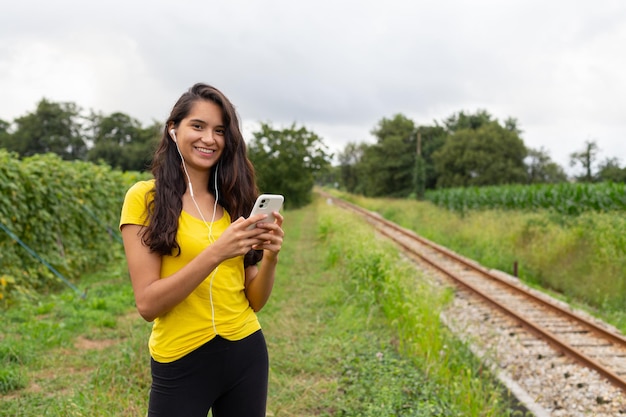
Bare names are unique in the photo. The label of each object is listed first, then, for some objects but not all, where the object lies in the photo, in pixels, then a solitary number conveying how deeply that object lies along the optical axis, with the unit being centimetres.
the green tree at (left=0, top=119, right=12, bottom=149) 5956
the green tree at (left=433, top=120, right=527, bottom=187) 4153
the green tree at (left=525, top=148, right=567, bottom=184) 6262
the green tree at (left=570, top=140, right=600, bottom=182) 5517
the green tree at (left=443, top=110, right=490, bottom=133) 5259
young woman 164
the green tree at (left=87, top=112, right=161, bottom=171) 5666
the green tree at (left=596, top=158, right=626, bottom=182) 4467
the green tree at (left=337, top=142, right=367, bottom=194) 6864
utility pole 4488
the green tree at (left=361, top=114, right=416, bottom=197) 5012
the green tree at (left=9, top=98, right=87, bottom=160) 6044
